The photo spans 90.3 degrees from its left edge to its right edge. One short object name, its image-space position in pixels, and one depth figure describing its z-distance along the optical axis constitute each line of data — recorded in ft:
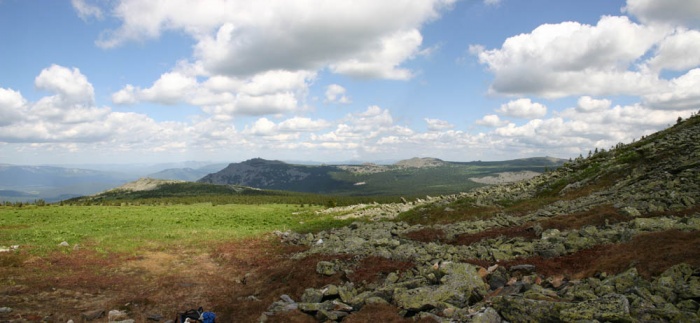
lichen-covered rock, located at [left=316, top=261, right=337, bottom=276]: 84.20
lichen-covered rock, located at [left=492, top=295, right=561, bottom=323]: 41.14
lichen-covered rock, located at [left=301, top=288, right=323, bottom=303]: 64.08
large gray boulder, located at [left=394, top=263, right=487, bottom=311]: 52.26
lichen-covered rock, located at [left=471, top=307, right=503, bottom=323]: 43.60
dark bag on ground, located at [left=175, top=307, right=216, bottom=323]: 59.11
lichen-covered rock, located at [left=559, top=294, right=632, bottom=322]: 37.68
